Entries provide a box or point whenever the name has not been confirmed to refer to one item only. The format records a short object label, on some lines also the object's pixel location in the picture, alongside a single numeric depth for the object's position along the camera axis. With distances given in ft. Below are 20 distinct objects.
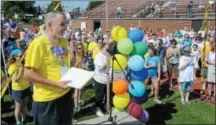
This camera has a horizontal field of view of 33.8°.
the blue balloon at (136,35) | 19.13
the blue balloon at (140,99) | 19.14
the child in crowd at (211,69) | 12.77
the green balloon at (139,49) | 18.97
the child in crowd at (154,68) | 25.39
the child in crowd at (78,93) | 24.04
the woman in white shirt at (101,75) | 20.58
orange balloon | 18.98
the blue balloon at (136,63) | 18.70
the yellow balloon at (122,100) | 18.86
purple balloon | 19.06
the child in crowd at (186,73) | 19.03
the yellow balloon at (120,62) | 18.95
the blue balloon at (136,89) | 18.86
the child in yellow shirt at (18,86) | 19.21
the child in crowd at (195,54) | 17.59
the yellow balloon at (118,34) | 19.26
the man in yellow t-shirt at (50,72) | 10.80
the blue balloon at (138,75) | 19.13
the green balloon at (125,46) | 18.54
